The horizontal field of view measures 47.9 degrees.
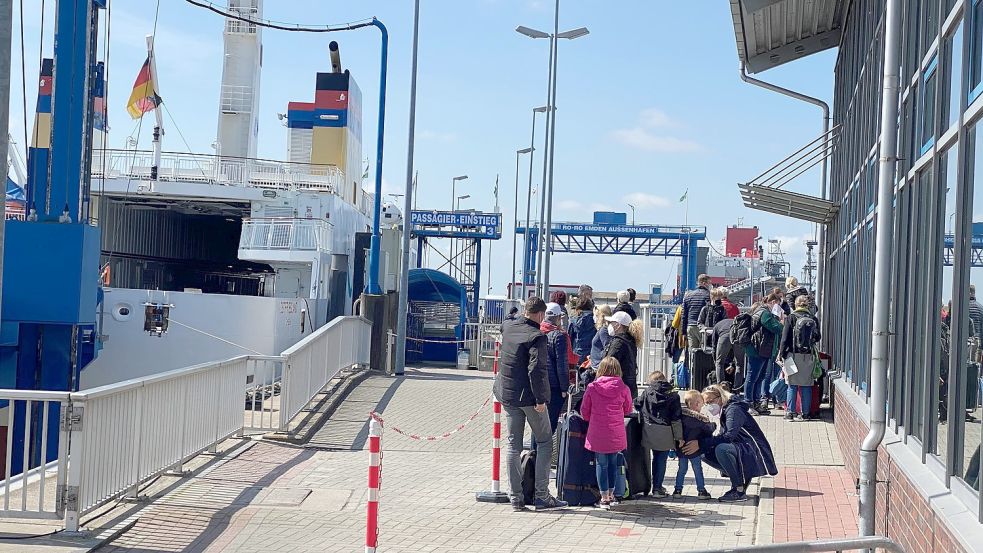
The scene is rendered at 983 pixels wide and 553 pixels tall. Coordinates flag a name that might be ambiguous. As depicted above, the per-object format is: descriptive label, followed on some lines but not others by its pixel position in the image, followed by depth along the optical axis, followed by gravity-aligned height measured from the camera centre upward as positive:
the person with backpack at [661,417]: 9.78 -0.99
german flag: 30.27 +5.19
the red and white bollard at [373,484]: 7.31 -1.27
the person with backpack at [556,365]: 10.44 -0.60
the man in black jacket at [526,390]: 9.12 -0.75
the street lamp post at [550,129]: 32.72 +5.33
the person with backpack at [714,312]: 15.95 -0.06
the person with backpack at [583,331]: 13.27 -0.35
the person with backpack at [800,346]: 13.46 -0.44
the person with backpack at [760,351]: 14.26 -0.54
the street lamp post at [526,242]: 43.51 +2.42
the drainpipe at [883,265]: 6.49 +0.29
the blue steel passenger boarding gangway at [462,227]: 41.72 +2.70
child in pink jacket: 9.27 -0.93
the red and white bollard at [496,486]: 9.82 -1.69
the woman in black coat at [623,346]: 10.43 -0.40
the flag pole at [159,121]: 29.77 +4.50
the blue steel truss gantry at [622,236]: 75.19 +4.90
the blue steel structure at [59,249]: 13.54 +0.39
